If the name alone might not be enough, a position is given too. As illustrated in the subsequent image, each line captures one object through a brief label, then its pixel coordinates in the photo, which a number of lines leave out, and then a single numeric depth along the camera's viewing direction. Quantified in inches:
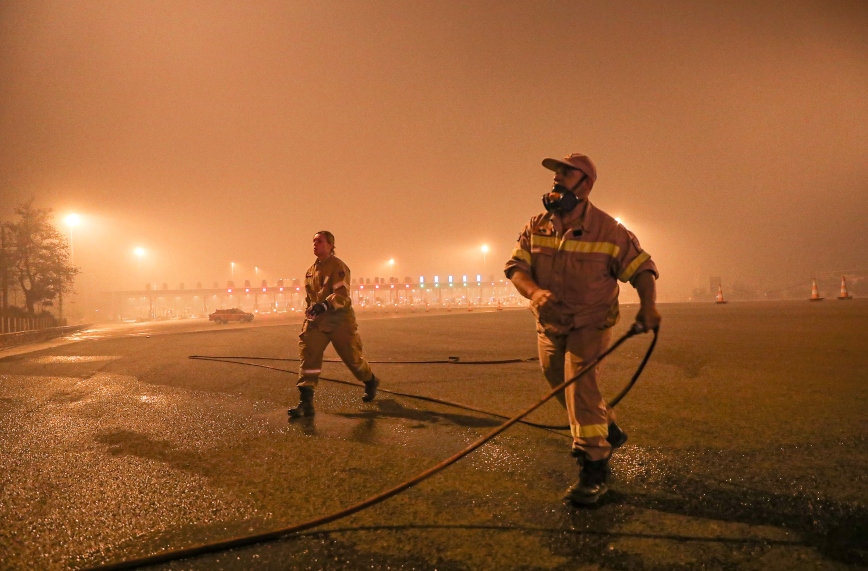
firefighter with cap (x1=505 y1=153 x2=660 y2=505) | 115.6
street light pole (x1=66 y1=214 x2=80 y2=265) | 1453.0
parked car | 1541.6
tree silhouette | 1381.6
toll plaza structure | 3548.2
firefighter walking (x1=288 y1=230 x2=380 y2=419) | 201.0
